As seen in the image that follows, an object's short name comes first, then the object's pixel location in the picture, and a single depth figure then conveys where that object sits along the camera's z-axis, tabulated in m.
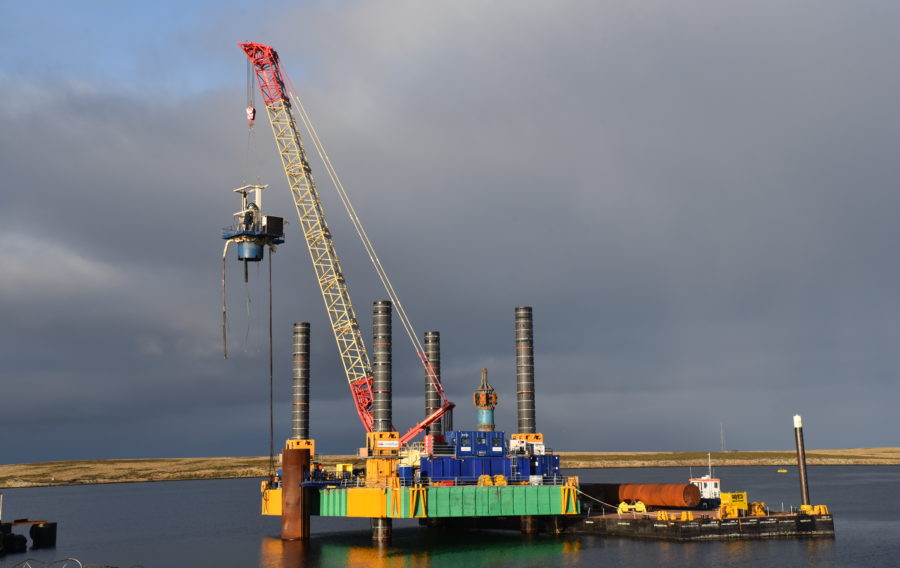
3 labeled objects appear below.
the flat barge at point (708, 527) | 71.44
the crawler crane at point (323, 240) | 103.94
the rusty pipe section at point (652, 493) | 80.19
